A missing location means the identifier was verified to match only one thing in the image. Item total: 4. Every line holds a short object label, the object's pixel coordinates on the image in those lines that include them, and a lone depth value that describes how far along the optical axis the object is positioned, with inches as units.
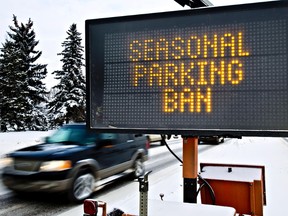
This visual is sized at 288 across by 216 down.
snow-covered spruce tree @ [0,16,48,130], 1334.9
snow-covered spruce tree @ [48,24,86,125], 1402.6
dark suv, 243.8
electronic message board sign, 79.8
